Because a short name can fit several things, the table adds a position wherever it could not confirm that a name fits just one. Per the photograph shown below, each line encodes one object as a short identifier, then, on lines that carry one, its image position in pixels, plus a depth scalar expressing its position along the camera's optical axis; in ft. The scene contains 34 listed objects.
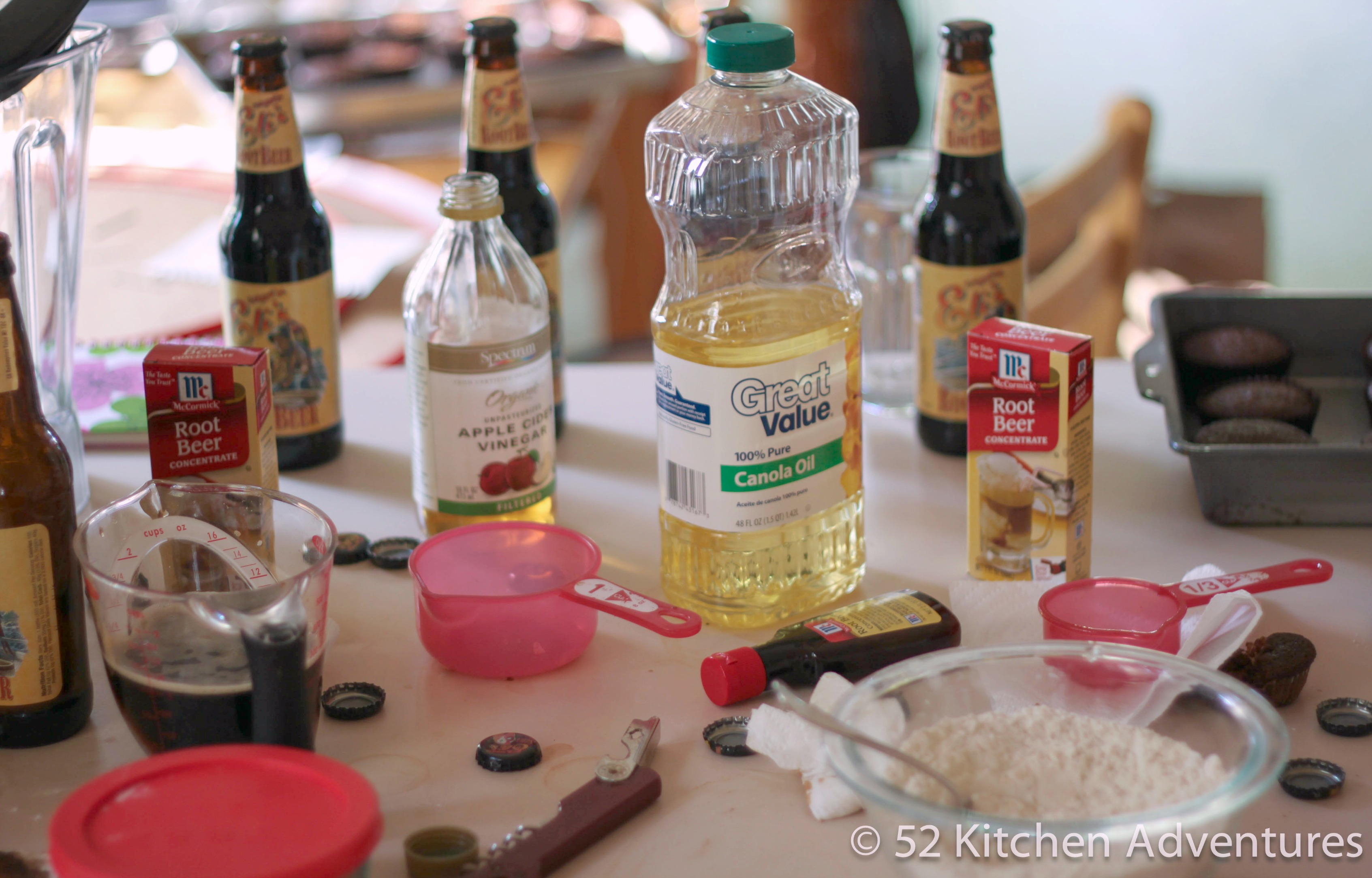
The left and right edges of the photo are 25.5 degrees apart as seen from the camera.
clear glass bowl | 3.75
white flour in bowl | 3.86
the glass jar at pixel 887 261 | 5.42
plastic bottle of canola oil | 4.36
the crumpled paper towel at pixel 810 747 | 4.05
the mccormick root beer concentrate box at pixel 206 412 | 4.40
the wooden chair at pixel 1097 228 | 5.98
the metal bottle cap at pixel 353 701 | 4.27
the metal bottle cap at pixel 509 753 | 4.15
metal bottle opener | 3.95
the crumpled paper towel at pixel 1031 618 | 4.25
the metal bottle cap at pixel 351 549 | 4.72
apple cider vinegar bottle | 4.57
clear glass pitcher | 4.64
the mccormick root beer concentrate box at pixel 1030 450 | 4.40
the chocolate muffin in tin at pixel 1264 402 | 4.88
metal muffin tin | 4.64
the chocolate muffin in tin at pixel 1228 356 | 5.04
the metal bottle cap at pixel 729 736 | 4.18
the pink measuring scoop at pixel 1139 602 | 4.25
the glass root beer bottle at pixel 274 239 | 4.87
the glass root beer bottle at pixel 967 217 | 4.89
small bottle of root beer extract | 4.27
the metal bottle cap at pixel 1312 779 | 4.05
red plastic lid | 3.74
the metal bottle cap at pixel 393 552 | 4.70
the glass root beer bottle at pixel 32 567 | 4.10
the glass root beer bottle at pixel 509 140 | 4.93
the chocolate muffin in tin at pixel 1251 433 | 4.73
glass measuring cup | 3.95
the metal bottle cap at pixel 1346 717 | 4.17
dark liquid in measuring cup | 4.01
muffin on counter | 4.22
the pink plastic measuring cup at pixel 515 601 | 4.29
